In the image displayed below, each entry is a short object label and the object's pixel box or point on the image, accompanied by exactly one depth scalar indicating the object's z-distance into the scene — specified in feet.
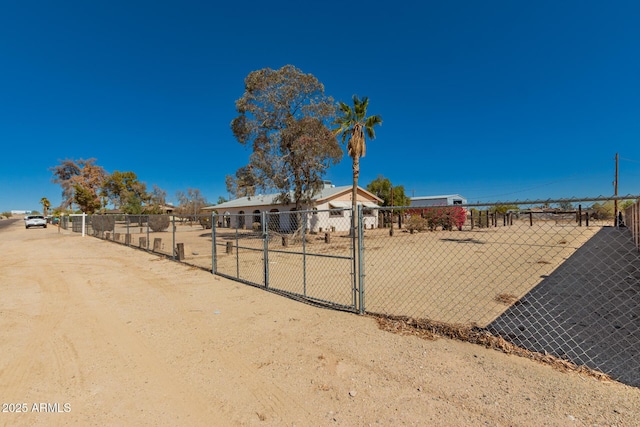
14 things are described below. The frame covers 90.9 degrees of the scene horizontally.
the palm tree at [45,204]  271.08
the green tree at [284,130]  59.26
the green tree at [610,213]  87.69
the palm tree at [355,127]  66.33
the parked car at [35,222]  112.68
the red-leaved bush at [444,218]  68.23
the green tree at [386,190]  126.82
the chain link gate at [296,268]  21.91
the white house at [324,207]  89.81
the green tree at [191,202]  195.83
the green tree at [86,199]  143.23
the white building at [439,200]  165.07
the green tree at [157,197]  195.26
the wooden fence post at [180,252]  35.66
